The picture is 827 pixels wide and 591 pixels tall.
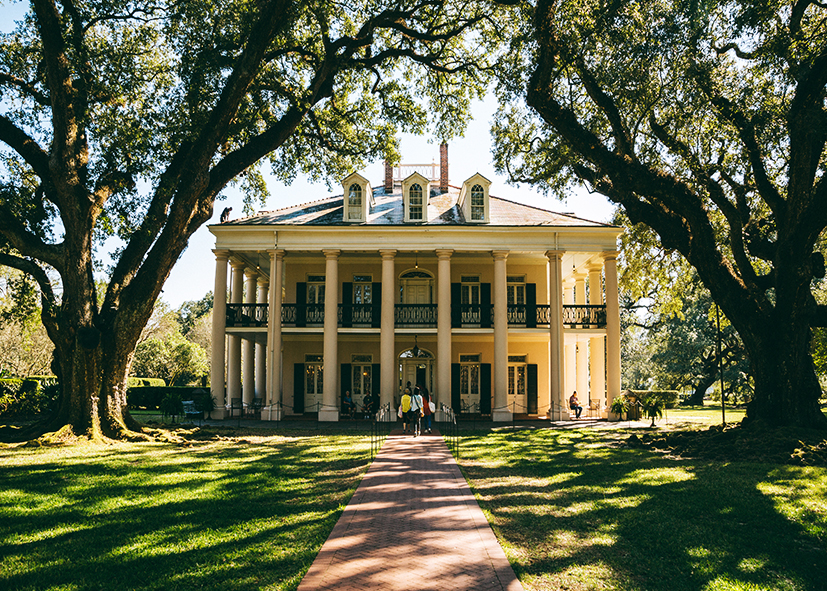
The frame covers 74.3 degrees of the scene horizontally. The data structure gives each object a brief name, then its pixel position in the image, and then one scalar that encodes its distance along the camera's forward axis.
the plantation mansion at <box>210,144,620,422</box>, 20.91
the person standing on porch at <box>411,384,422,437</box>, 16.41
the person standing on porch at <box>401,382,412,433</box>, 16.56
